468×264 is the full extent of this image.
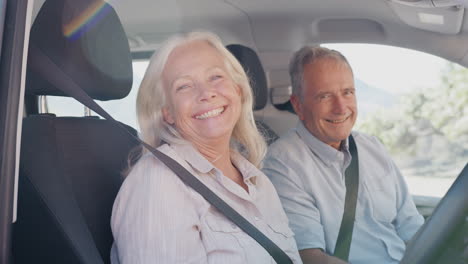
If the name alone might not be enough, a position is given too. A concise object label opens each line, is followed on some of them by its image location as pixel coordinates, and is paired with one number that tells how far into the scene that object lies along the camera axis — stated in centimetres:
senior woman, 153
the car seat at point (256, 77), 219
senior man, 193
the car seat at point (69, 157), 154
